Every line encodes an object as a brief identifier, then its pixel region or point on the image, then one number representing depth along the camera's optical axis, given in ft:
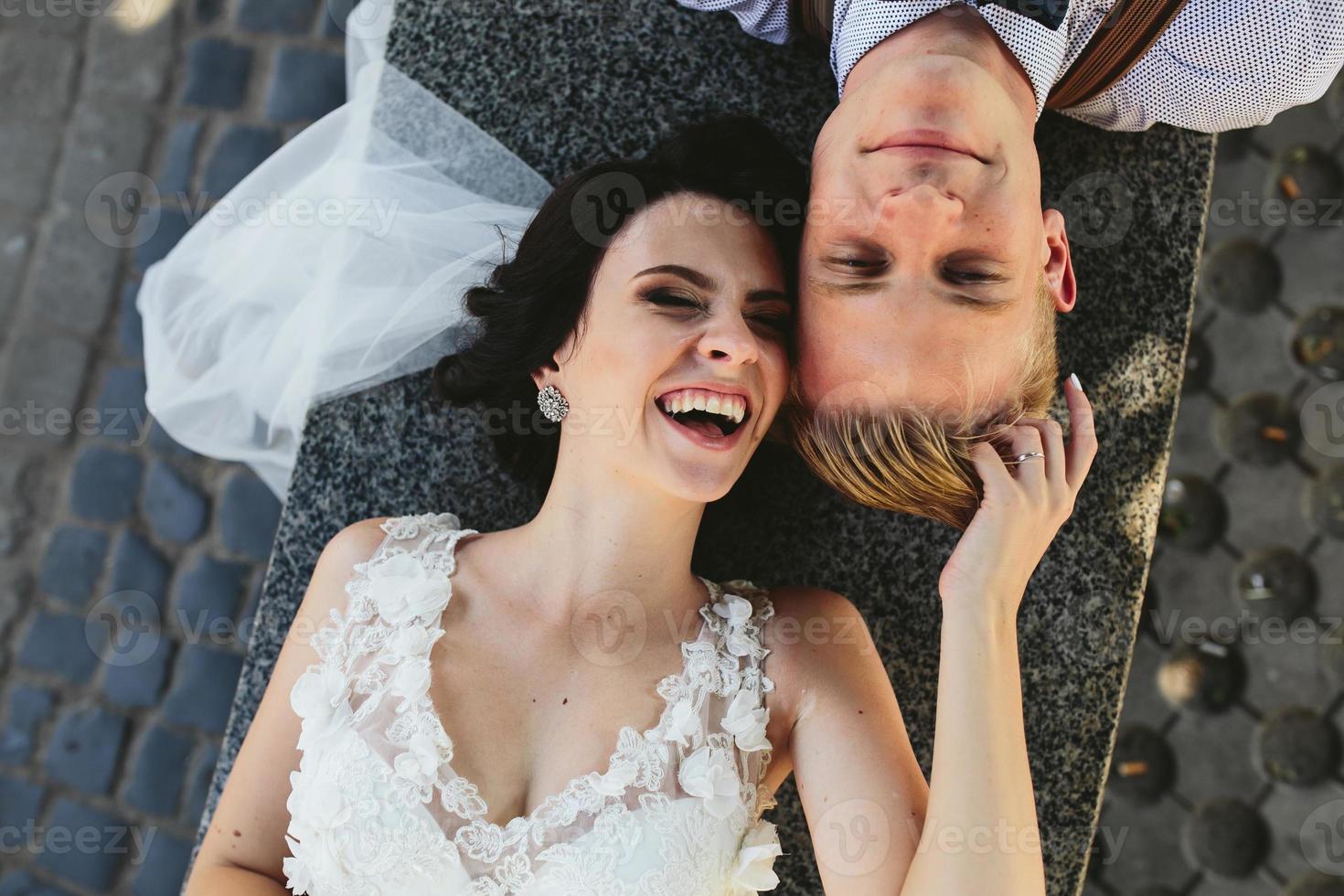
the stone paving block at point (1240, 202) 11.62
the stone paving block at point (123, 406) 11.92
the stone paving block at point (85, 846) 11.63
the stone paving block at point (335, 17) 11.89
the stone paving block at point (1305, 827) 11.29
